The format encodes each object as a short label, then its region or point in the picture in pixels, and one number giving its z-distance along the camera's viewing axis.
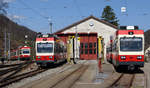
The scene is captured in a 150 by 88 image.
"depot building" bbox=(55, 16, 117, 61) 58.30
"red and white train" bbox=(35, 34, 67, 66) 25.55
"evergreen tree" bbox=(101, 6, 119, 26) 96.00
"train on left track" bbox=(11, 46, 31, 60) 52.11
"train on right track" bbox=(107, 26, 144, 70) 18.58
